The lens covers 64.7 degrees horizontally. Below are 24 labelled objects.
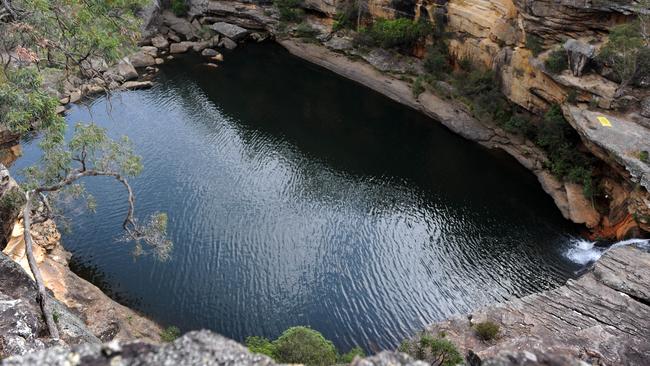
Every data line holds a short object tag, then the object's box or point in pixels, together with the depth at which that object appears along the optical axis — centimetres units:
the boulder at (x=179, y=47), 4588
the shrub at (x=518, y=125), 3055
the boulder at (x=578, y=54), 2558
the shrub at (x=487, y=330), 1756
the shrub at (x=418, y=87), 3719
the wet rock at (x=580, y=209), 2493
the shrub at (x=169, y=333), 1697
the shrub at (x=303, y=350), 1423
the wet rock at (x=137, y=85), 3793
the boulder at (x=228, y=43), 4722
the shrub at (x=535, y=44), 2870
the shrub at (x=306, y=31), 4559
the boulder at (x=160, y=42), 4609
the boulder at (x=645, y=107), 2378
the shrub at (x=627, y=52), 2330
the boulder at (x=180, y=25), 4816
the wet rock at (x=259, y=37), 4888
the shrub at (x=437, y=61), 3719
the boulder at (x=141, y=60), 4197
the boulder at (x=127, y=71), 3925
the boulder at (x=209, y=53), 4516
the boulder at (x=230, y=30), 4788
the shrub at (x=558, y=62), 2670
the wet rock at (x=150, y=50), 4391
